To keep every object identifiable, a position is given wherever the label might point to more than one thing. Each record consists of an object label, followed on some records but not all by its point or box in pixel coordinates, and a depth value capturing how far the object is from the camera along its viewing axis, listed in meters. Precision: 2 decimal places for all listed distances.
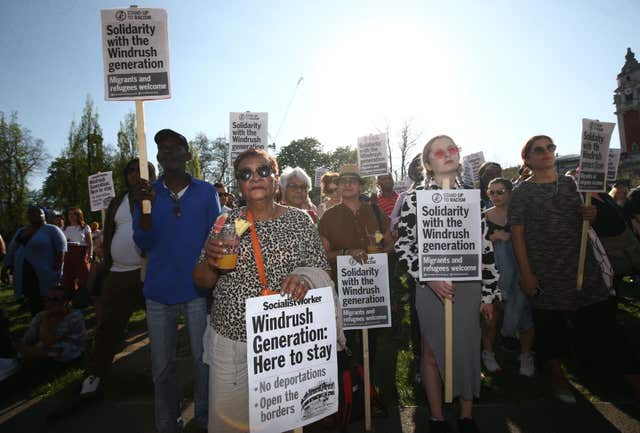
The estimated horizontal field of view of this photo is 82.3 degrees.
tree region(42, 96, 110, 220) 35.50
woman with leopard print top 1.99
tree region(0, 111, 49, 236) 35.38
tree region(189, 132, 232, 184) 59.31
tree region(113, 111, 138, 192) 39.76
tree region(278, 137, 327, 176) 71.44
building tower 43.41
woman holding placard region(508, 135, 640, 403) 3.48
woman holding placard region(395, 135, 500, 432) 2.82
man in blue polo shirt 2.86
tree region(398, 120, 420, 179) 36.53
